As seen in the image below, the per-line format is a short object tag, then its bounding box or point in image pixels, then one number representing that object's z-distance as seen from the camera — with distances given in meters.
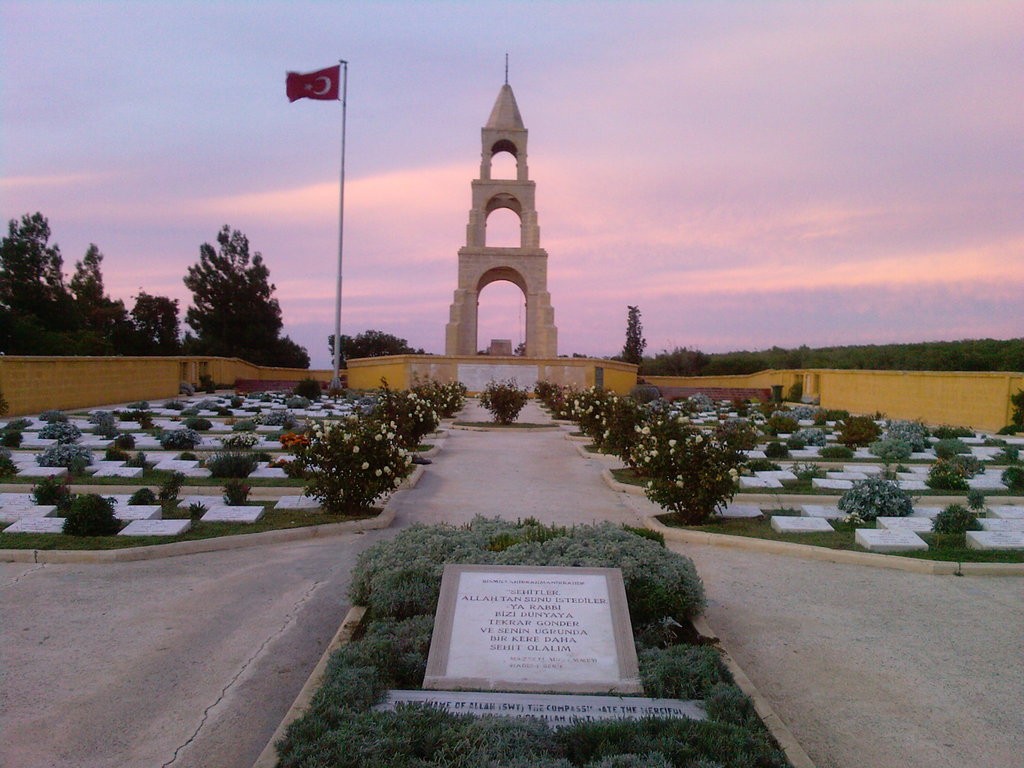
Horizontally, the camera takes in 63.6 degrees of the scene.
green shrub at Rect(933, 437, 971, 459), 13.13
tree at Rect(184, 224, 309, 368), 43.16
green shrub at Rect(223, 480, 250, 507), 8.74
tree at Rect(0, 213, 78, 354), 29.56
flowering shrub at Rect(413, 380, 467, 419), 19.36
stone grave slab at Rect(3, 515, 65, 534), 7.50
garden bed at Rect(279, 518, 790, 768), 3.25
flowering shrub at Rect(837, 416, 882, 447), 15.57
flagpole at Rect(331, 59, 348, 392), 30.48
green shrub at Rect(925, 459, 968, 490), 10.39
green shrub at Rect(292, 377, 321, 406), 26.91
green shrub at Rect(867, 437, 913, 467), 13.68
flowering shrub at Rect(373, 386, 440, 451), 13.77
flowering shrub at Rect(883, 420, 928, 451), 15.05
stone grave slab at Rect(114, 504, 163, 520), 7.99
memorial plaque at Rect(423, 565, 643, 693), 3.95
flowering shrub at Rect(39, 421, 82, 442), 14.06
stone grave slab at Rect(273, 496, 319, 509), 9.01
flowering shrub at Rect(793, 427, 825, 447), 15.69
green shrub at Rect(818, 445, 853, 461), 13.72
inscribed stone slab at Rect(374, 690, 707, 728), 3.66
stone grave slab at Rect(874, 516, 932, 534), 7.86
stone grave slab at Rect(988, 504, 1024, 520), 8.56
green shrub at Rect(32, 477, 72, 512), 8.40
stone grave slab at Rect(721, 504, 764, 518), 8.95
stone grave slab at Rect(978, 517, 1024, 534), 7.70
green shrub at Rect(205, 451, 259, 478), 10.73
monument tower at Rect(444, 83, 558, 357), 37.41
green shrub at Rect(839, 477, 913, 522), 8.53
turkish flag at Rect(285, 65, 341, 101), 27.06
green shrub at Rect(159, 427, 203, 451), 13.44
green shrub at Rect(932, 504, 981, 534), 7.76
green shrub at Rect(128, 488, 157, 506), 8.52
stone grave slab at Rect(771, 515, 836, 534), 8.05
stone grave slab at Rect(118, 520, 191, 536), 7.50
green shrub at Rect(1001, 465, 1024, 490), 10.35
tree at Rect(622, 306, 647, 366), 49.34
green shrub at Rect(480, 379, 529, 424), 19.72
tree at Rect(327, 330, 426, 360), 49.00
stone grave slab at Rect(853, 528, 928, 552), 7.28
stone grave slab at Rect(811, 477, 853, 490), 10.52
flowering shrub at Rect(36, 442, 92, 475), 10.74
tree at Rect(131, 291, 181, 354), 41.81
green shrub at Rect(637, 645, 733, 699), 3.93
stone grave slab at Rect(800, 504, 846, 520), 8.66
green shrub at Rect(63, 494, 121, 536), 7.38
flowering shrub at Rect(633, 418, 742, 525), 8.28
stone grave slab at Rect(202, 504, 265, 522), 8.17
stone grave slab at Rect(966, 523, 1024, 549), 7.27
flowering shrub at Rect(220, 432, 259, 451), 13.23
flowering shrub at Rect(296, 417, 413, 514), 8.60
